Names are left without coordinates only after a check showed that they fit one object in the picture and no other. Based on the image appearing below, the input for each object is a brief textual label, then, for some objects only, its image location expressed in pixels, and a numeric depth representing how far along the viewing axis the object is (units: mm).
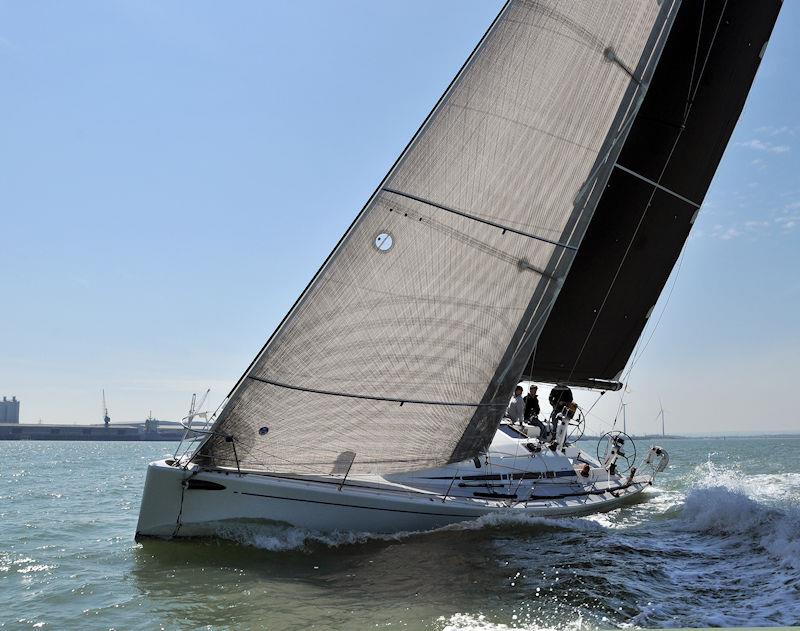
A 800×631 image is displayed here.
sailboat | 9297
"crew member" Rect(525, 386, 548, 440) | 15785
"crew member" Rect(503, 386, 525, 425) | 14938
